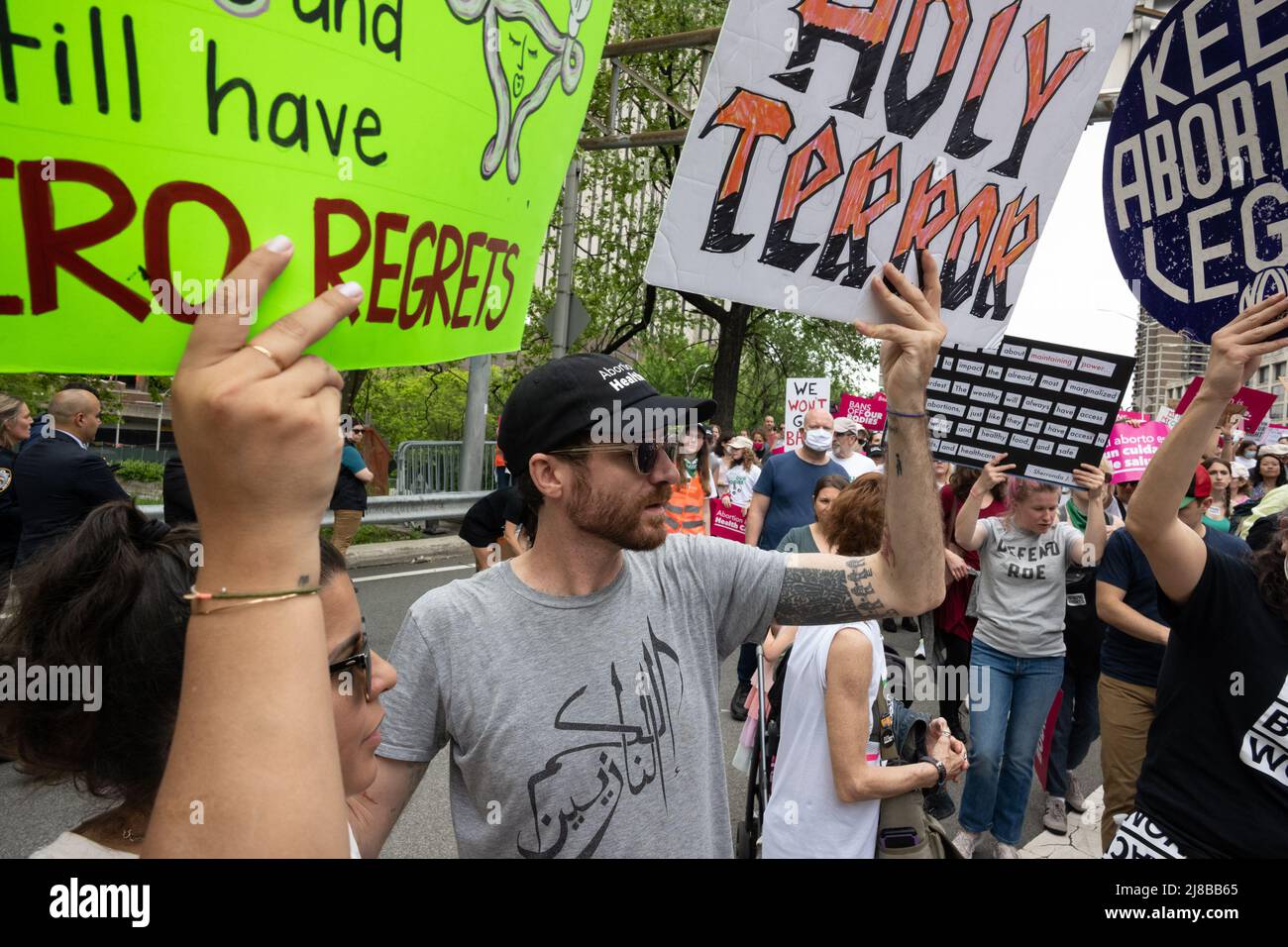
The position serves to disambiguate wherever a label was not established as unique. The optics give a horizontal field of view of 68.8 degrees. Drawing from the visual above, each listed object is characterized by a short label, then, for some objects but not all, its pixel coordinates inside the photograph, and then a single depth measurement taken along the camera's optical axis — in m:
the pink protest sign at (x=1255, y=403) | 4.88
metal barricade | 14.48
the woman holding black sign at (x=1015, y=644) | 4.54
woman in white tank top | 2.86
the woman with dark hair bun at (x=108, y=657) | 1.17
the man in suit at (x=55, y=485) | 5.27
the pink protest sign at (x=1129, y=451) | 5.43
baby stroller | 3.40
